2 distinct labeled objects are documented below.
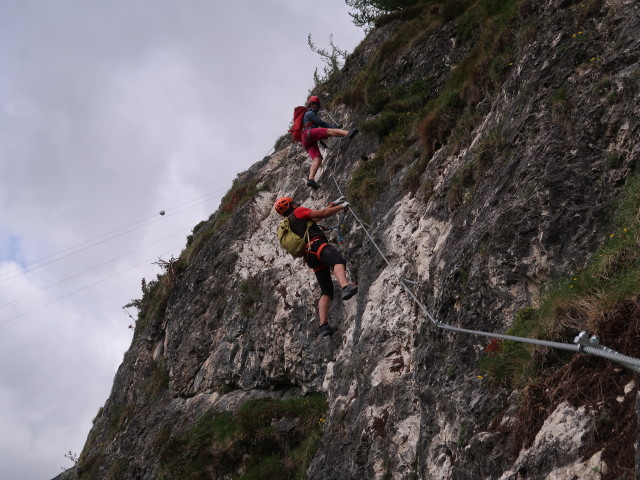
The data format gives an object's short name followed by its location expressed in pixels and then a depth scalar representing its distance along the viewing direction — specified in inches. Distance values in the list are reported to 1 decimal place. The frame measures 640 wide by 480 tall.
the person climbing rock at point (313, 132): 560.1
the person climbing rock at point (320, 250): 400.8
